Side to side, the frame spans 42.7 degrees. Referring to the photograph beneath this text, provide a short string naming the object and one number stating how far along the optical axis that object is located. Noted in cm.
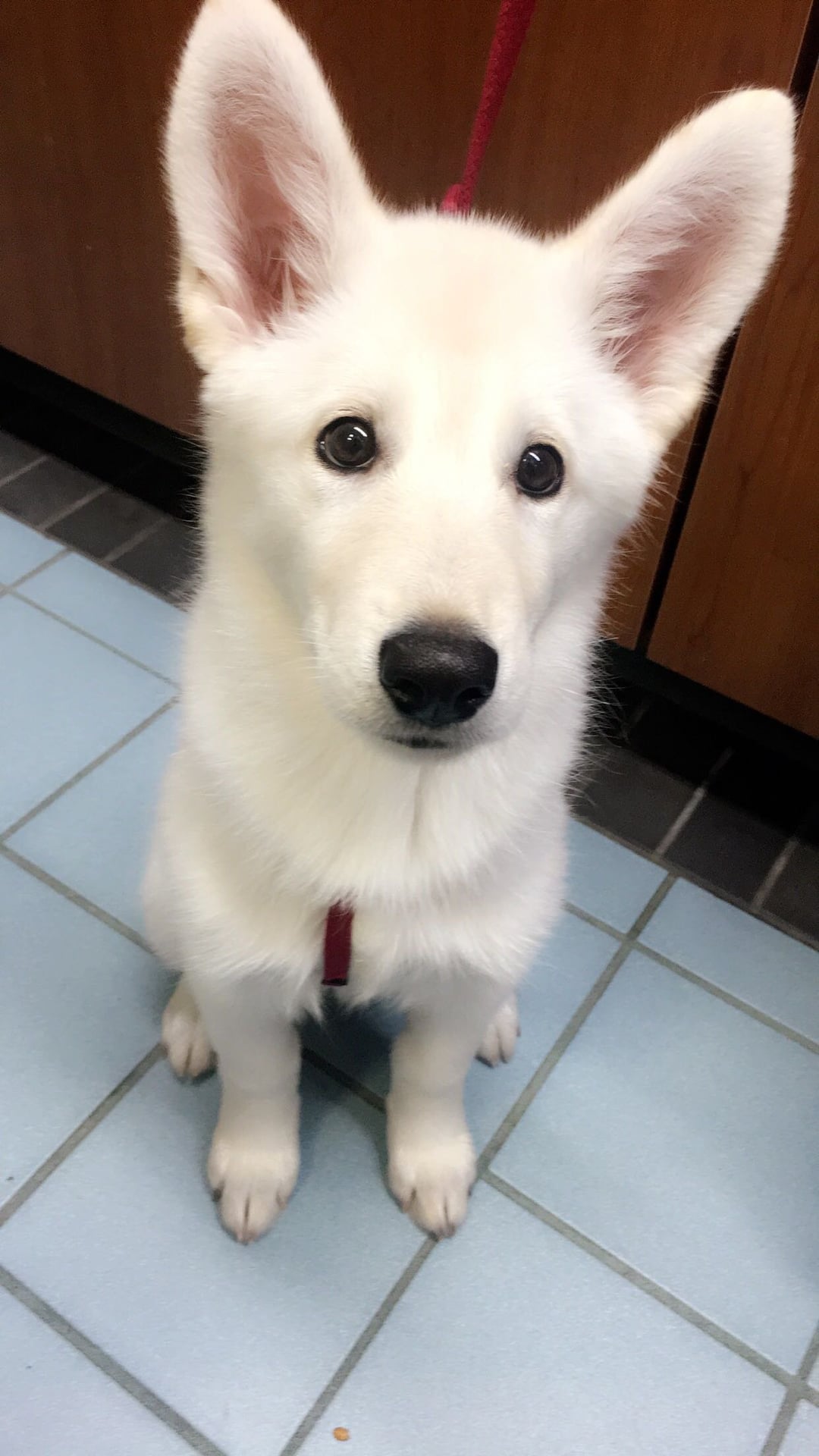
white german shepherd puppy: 82
